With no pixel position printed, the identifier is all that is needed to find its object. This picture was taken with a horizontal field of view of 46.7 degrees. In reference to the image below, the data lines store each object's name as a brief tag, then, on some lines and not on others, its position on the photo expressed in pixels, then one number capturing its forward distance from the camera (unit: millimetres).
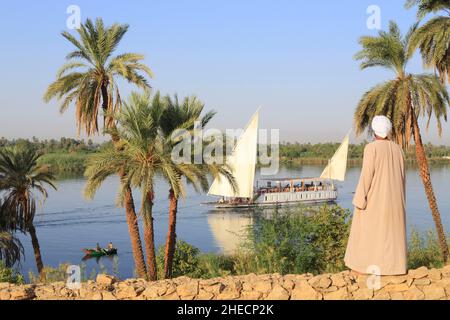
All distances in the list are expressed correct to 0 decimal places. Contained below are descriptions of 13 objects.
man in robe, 5070
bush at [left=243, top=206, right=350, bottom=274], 11590
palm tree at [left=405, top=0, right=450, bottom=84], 13911
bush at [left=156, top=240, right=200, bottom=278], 15766
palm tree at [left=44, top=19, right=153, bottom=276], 13961
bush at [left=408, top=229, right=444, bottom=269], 12595
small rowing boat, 31250
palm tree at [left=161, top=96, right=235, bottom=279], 12523
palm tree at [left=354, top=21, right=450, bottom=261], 14145
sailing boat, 37031
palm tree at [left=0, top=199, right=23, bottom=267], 18625
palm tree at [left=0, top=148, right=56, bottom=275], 19203
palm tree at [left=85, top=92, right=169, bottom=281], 12048
